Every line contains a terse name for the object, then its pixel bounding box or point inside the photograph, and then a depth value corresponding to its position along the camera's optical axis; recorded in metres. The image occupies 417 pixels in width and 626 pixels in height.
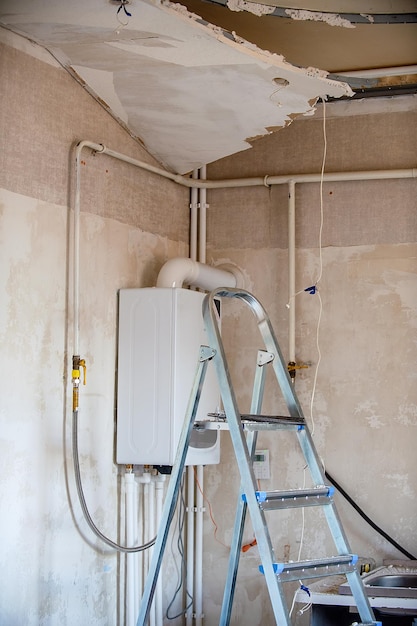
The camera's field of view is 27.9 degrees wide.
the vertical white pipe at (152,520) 4.42
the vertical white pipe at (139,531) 4.30
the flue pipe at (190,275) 4.39
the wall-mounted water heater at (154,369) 4.20
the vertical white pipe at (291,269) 4.74
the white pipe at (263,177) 4.62
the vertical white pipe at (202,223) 5.03
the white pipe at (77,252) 3.95
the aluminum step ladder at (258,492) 2.92
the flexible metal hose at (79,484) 3.87
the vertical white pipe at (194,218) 5.04
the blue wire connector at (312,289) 4.79
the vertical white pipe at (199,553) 4.78
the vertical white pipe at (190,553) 4.81
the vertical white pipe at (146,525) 4.43
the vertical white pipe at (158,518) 4.42
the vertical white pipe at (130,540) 4.19
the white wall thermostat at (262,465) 4.80
